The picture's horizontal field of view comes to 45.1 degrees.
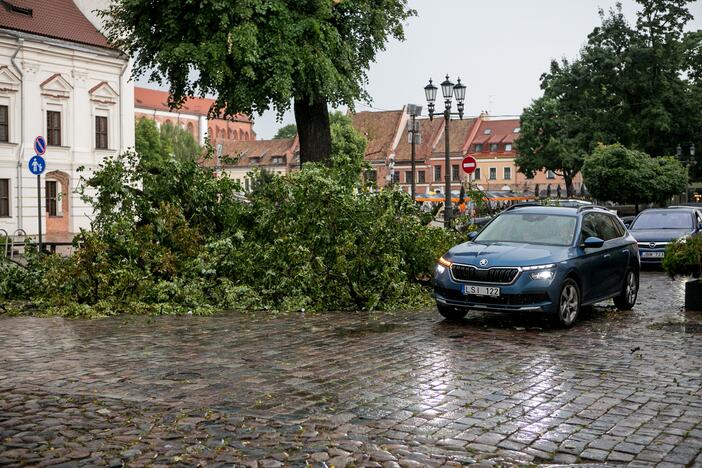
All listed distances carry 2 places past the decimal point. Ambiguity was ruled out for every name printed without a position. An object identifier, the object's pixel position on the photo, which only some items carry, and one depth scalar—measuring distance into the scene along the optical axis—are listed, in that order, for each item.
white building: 38.62
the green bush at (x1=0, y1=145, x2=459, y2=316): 13.67
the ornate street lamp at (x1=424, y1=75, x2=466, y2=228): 30.19
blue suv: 11.23
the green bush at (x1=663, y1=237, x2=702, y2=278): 13.32
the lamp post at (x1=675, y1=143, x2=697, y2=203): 56.67
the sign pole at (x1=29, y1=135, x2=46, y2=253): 22.89
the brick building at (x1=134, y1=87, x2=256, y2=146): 130.00
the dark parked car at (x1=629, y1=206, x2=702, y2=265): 21.81
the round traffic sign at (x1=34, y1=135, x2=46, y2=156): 23.56
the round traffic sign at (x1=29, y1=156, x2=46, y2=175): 22.87
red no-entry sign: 30.19
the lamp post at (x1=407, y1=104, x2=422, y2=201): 39.03
